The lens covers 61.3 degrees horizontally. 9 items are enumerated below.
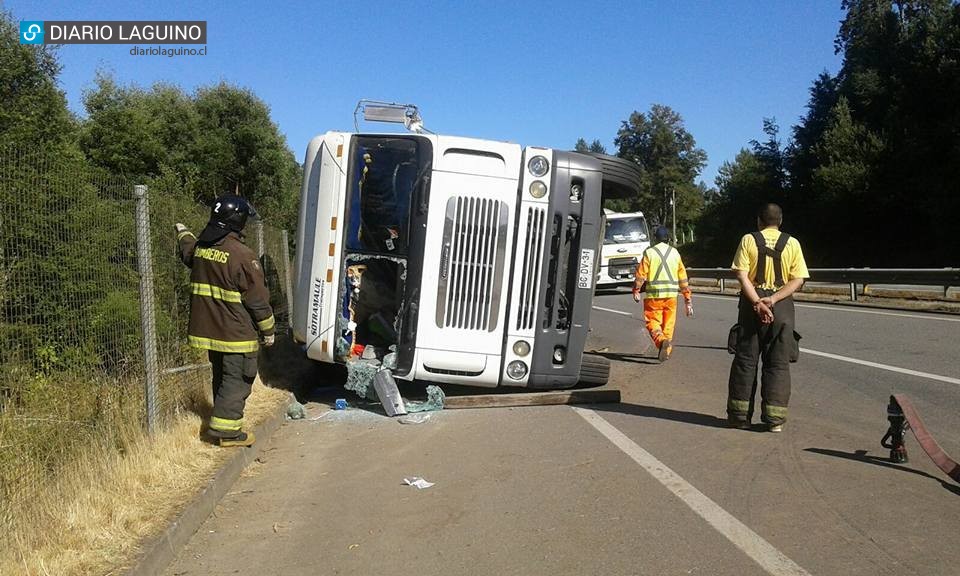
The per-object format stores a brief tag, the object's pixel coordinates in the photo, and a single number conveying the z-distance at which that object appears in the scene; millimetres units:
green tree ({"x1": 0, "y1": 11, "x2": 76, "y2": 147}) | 17500
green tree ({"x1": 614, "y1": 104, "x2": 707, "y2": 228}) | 87000
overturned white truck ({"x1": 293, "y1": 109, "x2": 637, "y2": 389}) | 7312
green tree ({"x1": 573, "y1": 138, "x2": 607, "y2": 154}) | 119812
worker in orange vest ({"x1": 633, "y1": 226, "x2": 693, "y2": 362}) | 10039
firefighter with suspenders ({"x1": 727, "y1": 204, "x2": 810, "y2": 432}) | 6324
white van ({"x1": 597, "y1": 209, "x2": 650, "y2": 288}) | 24734
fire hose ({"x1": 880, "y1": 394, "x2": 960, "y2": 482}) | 5031
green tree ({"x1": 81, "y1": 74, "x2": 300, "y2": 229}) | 23453
